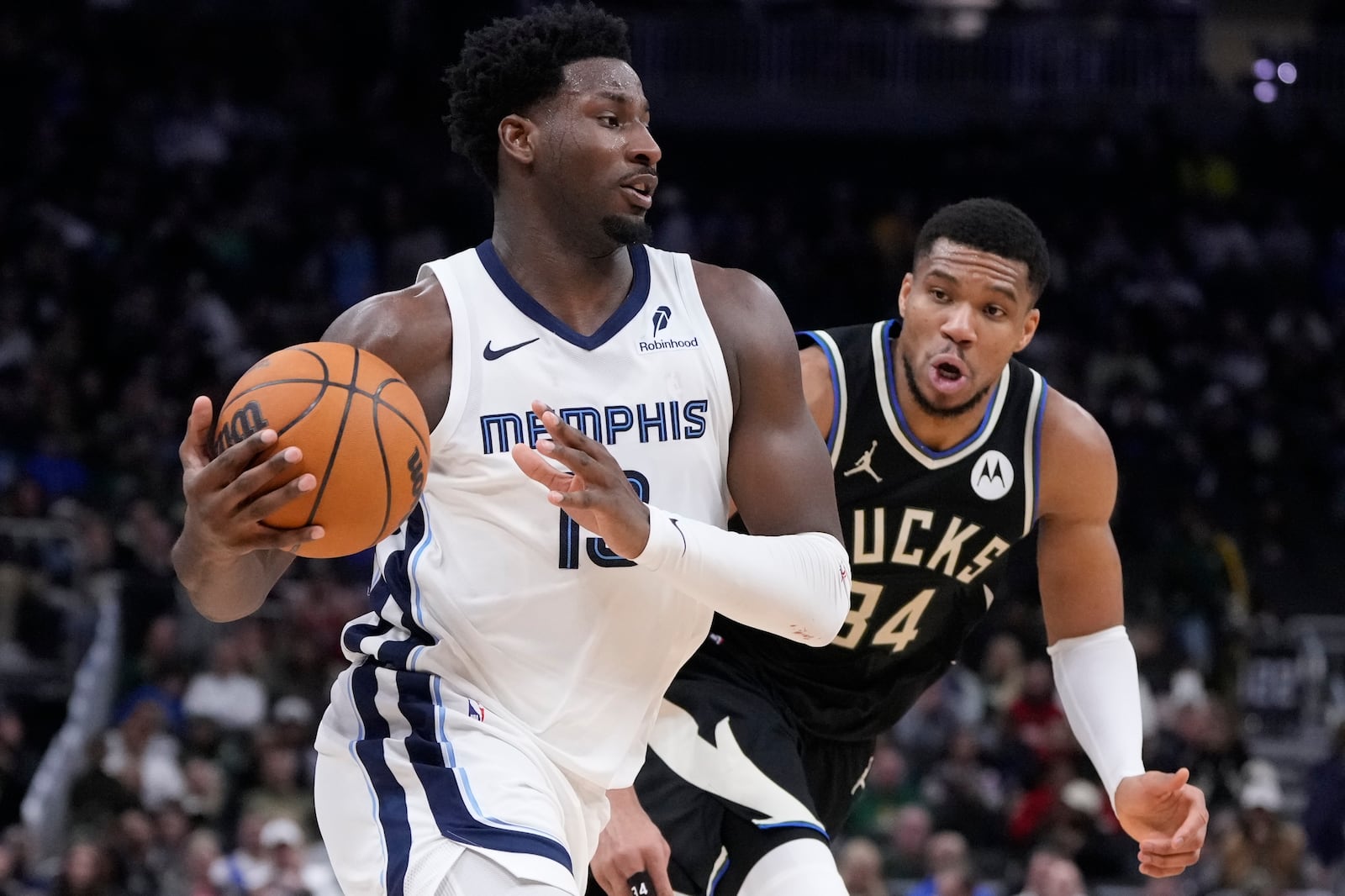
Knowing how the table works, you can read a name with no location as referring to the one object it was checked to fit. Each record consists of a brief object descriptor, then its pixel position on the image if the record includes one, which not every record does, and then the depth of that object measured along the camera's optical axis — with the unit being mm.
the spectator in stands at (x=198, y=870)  9789
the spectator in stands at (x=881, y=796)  10727
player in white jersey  3514
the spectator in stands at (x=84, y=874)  9602
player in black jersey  4766
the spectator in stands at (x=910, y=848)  10164
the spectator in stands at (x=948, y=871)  9281
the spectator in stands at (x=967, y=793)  10633
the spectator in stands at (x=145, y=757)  10633
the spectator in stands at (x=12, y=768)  10602
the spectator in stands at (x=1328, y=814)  10812
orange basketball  3324
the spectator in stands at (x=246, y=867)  9812
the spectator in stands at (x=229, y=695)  11211
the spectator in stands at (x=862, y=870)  9398
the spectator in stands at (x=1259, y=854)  10039
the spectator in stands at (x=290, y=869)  9641
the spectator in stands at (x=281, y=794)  10445
